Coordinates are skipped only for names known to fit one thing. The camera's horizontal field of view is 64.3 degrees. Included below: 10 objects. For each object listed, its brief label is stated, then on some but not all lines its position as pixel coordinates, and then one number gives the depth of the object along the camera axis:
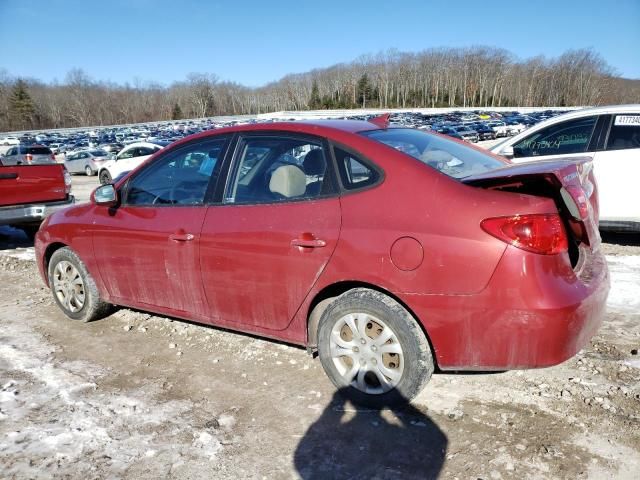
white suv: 5.75
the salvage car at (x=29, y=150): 26.17
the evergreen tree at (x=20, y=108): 110.94
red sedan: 2.45
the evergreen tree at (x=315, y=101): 129.75
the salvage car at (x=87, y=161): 25.61
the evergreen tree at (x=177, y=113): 137.77
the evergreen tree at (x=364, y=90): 131.75
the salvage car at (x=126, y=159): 19.69
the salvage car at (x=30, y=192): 7.33
